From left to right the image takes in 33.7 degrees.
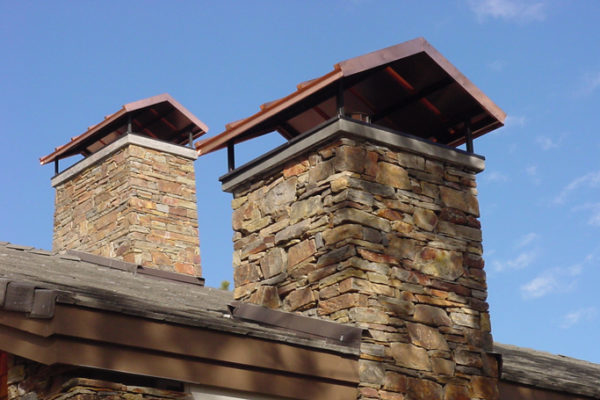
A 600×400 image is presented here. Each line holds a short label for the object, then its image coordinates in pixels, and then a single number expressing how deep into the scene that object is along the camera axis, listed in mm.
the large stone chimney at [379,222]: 8078
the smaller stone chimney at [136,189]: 14289
